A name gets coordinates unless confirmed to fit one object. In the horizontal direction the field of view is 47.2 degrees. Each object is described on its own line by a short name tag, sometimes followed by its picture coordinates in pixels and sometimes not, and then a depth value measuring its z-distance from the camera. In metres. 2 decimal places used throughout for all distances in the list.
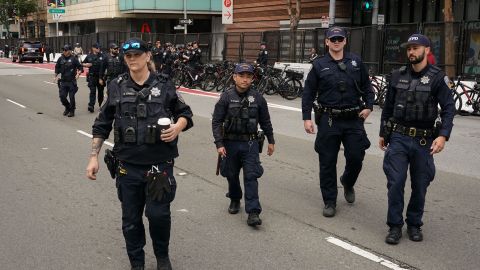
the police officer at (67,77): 13.61
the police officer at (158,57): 24.08
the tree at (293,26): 22.66
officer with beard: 4.71
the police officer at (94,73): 14.46
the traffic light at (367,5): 21.55
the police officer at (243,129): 5.32
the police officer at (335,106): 5.43
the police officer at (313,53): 21.06
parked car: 44.06
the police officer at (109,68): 14.06
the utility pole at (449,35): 16.02
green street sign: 42.66
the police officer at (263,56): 22.38
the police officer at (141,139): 3.75
